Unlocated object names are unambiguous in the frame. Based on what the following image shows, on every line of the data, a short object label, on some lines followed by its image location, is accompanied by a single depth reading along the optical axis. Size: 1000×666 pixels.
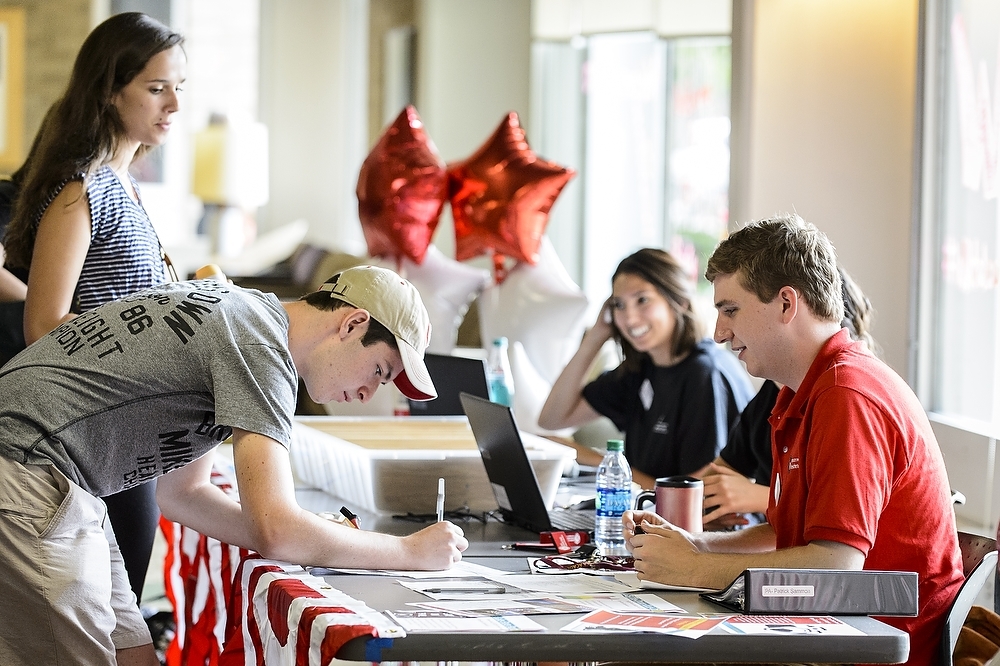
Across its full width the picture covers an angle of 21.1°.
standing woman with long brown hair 4.50
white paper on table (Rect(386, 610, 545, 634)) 3.66
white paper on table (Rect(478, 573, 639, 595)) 3.93
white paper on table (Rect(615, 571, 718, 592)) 3.93
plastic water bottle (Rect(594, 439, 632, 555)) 4.29
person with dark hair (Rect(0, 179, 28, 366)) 4.72
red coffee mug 4.28
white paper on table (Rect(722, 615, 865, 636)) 3.68
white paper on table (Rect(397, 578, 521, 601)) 3.85
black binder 3.76
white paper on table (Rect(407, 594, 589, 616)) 3.76
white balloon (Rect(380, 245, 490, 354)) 6.82
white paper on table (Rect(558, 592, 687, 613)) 3.81
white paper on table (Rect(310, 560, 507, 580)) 3.98
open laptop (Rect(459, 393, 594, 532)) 4.35
